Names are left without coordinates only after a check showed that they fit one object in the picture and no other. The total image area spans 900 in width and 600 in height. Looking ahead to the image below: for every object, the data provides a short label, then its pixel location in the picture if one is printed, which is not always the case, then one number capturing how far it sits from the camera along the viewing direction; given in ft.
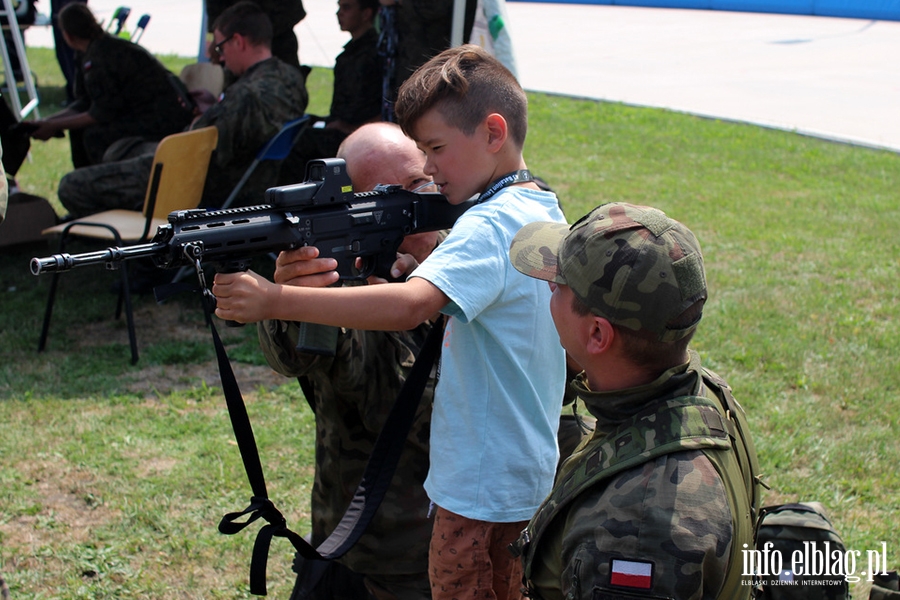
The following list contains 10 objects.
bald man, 9.17
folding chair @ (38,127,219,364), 19.07
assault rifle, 6.74
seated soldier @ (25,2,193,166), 24.44
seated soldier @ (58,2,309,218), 21.44
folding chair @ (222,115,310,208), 20.75
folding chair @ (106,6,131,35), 32.63
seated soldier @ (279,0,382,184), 22.63
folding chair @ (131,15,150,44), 33.09
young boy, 7.45
